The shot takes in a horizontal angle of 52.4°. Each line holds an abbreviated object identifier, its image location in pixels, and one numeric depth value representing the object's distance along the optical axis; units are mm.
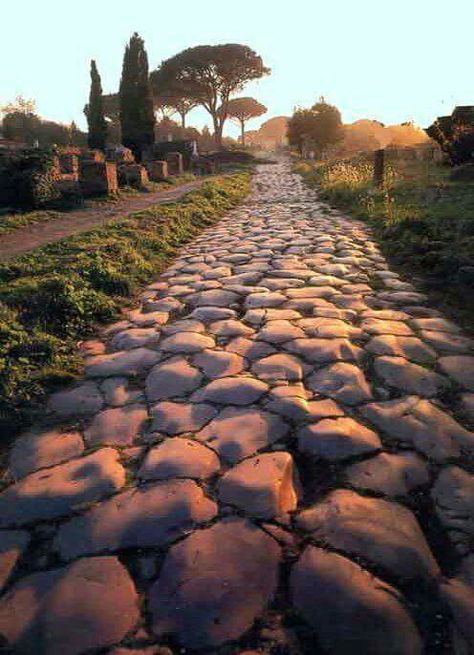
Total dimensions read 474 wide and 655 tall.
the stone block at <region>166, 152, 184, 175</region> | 19344
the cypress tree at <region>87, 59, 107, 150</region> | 26219
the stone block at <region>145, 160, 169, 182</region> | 15914
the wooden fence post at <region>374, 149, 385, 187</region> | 11180
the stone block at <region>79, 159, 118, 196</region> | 10930
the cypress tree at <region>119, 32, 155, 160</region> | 24891
